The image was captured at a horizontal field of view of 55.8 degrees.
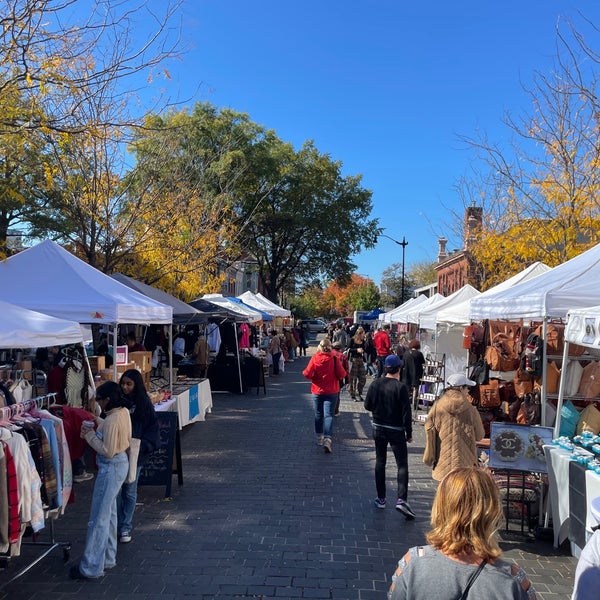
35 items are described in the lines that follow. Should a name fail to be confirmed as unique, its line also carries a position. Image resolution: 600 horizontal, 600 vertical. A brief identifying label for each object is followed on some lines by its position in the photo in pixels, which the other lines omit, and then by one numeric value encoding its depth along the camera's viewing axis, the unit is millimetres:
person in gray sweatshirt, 1991
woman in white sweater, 4617
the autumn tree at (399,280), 72056
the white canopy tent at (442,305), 14273
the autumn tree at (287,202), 31891
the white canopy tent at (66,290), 7871
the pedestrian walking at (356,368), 15352
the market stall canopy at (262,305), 24664
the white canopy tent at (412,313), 16536
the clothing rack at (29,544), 4473
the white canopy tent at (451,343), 13555
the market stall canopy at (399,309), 21428
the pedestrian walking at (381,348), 16828
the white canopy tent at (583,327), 4699
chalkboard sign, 6809
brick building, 21266
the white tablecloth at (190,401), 9773
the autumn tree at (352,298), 74312
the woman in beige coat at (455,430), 5625
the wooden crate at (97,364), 8805
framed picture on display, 5922
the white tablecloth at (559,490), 5227
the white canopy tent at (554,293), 6008
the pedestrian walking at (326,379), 9383
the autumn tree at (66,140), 6527
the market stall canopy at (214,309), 15273
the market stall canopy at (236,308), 15945
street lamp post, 41147
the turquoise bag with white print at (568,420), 5879
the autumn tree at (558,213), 12352
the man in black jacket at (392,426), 6289
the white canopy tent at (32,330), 4727
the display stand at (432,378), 13190
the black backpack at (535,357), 6699
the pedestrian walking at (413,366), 13211
